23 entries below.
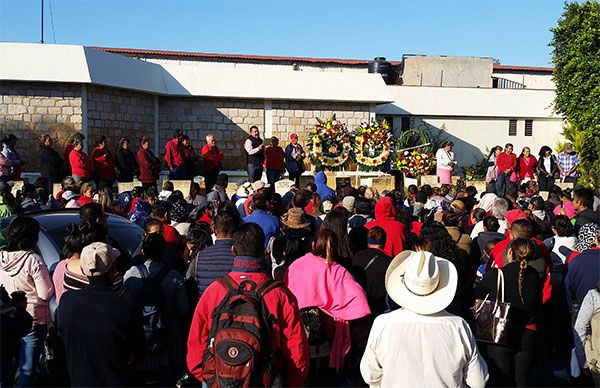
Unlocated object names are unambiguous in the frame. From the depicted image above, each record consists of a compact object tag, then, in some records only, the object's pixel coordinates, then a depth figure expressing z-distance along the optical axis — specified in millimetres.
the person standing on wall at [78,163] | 14102
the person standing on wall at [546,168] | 19303
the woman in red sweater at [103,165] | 14812
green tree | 22297
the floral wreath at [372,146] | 19922
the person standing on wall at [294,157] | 17875
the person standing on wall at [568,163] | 19734
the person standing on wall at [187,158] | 16922
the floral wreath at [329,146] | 19828
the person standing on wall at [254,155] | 16781
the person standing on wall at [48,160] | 14742
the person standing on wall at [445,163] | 18781
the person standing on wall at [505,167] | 17945
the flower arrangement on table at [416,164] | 20438
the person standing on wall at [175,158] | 16703
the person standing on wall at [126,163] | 15922
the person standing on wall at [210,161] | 16719
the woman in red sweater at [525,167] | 18531
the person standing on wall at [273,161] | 17234
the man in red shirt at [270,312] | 4395
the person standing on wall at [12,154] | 14508
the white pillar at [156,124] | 20203
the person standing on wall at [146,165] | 15508
